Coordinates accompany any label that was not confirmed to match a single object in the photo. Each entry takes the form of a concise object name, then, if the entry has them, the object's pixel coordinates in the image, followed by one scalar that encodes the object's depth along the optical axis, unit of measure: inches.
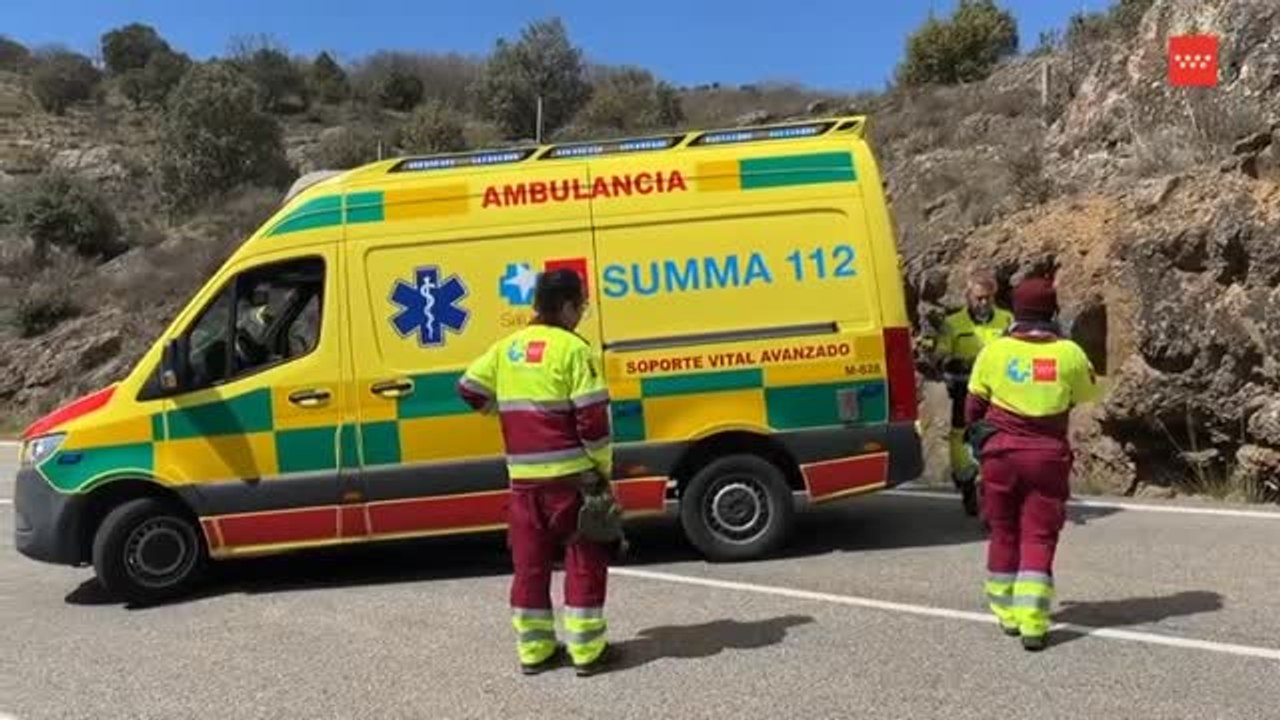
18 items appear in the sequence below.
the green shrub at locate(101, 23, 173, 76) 2642.7
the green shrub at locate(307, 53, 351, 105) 2476.6
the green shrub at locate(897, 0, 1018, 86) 1205.1
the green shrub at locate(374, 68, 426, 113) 2493.8
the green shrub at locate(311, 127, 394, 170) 1846.7
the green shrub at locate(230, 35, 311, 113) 2363.4
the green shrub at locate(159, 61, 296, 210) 1657.2
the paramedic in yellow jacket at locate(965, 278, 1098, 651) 235.9
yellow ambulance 300.7
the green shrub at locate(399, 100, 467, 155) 1815.9
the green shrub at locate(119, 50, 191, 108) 2325.3
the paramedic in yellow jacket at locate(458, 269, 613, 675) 223.3
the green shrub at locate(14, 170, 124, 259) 1562.5
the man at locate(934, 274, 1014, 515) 358.9
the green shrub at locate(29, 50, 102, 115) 2349.9
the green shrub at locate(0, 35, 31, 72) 2615.7
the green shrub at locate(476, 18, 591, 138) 2004.2
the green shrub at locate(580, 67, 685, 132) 1836.9
